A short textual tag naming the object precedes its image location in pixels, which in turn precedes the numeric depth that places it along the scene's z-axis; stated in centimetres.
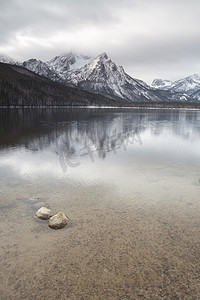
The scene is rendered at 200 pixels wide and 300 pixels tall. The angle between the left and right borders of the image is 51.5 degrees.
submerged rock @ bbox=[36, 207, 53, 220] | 1109
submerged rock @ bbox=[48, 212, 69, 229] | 1041
